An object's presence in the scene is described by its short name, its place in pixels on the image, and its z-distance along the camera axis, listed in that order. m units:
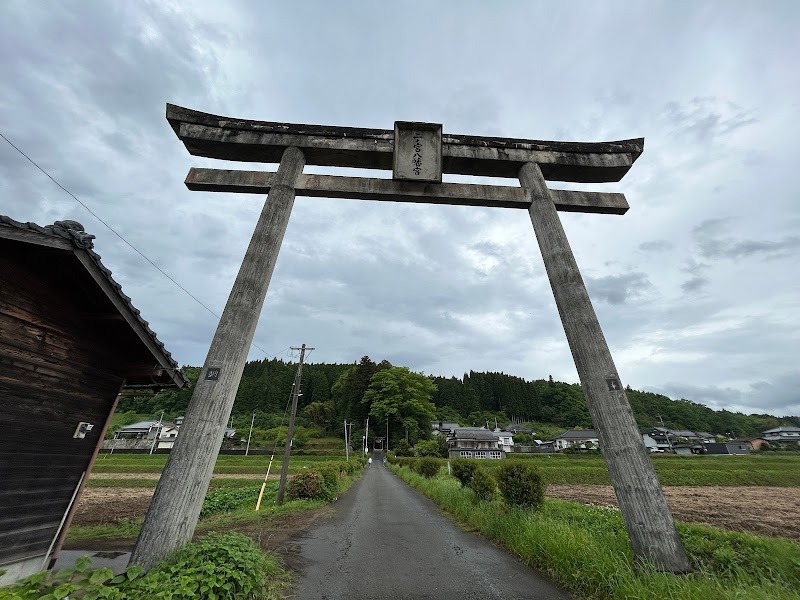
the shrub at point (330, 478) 16.84
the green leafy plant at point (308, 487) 15.89
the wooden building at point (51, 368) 4.43
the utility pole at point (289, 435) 14.88
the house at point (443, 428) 78.68
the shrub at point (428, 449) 50.94
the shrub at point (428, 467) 22.12
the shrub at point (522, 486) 8.28
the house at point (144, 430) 63.41
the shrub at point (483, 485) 10.44
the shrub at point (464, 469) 12.90
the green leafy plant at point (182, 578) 2.71
